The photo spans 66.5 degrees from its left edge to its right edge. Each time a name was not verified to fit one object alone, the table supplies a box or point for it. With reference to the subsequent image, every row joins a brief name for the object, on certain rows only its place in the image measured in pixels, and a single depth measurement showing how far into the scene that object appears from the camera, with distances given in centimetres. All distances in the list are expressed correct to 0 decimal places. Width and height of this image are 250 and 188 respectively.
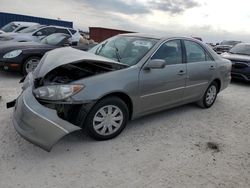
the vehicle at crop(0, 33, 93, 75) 478
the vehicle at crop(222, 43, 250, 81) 613
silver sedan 228
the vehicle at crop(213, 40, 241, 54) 1439
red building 1427
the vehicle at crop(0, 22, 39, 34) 1017
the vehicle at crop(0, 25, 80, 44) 667
